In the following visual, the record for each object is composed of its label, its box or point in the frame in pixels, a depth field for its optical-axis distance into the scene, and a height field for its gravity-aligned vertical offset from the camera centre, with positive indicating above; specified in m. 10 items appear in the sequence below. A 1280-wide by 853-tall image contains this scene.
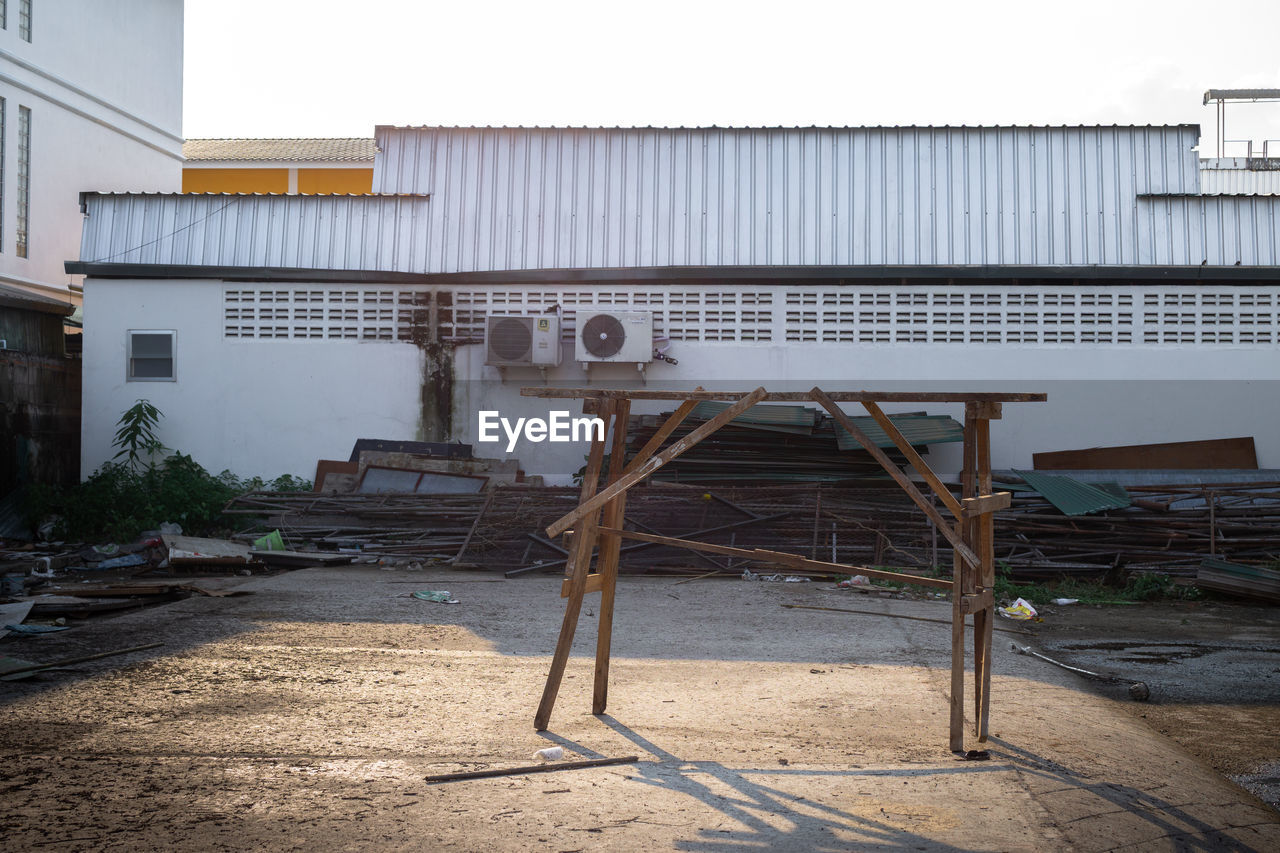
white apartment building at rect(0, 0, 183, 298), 16.88 +5.74
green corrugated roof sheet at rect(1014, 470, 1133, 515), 11.94 -0.53
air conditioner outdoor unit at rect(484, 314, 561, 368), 14.25 +1.32
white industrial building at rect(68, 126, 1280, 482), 14.30 +2.22
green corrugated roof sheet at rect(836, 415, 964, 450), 12.87 +0.20
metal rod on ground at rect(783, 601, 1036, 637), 8.94 -1.50
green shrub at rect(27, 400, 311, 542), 13.59 -0.78
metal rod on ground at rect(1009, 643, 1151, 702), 6.59 -1.53
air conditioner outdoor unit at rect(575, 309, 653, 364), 14.20 +1.41
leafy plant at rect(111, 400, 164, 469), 14.40 +0.03
